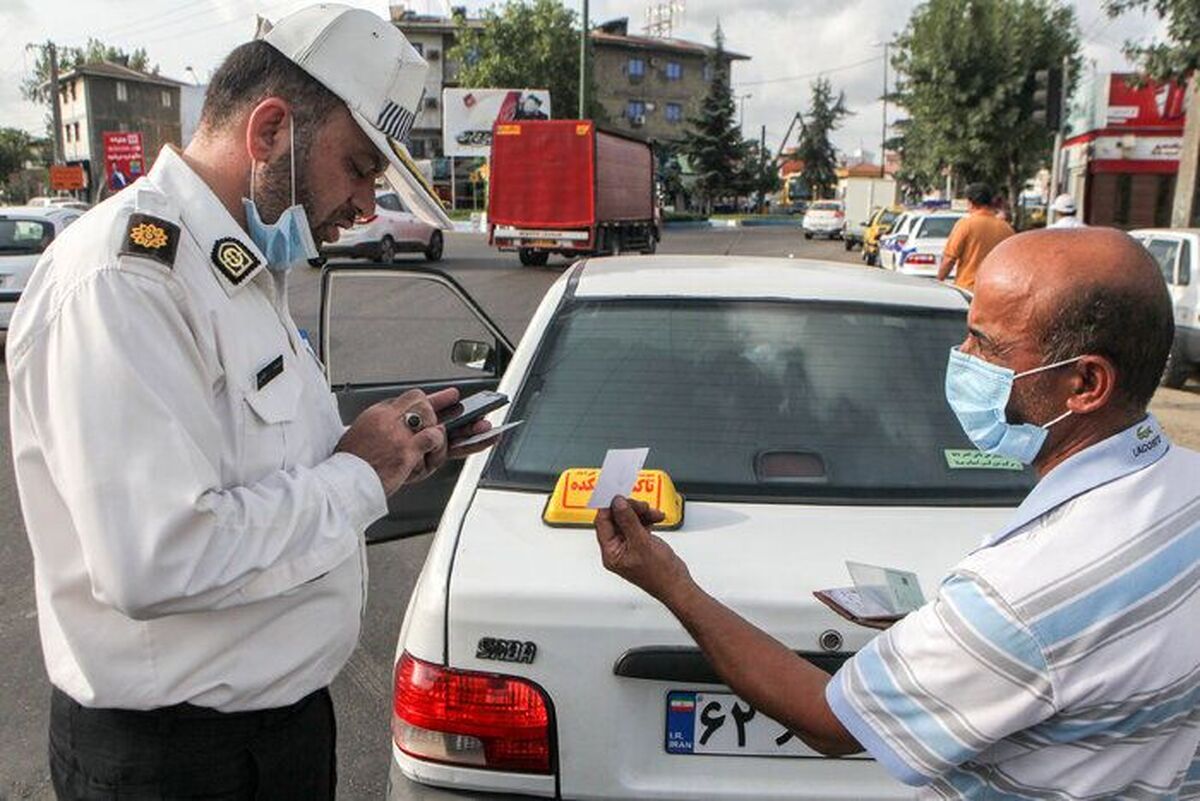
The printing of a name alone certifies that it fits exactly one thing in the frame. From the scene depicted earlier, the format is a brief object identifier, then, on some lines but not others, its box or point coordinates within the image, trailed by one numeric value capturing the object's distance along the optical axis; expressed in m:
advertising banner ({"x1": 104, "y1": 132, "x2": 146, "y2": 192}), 22.48
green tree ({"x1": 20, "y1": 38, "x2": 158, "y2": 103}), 75.56
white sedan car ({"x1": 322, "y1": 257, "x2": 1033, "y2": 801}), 1.96
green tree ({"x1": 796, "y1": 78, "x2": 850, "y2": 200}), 81.38
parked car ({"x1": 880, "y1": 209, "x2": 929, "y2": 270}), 19.95
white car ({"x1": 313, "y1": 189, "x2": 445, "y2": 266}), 20.00
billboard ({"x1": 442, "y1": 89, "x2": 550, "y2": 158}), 48.81
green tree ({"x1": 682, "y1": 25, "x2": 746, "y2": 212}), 63.06
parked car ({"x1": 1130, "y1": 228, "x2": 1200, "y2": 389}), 9.61
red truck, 22.47
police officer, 1.29
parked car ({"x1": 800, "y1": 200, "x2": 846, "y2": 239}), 43.03
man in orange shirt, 8.64
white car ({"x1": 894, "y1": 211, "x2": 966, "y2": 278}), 18.20
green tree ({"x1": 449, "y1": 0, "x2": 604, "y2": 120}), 55.44
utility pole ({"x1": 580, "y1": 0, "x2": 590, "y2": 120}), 30.92
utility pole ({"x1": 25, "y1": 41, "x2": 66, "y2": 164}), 42.91
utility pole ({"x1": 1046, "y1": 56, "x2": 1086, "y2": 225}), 12.92
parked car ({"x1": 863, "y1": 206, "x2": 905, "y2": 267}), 27.38
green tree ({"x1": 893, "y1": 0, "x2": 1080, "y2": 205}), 29.47
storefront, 26.22
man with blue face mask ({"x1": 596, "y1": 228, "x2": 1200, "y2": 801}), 1.16
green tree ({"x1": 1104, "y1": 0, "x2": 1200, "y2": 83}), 11.84
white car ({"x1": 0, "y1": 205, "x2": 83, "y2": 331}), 10.38
